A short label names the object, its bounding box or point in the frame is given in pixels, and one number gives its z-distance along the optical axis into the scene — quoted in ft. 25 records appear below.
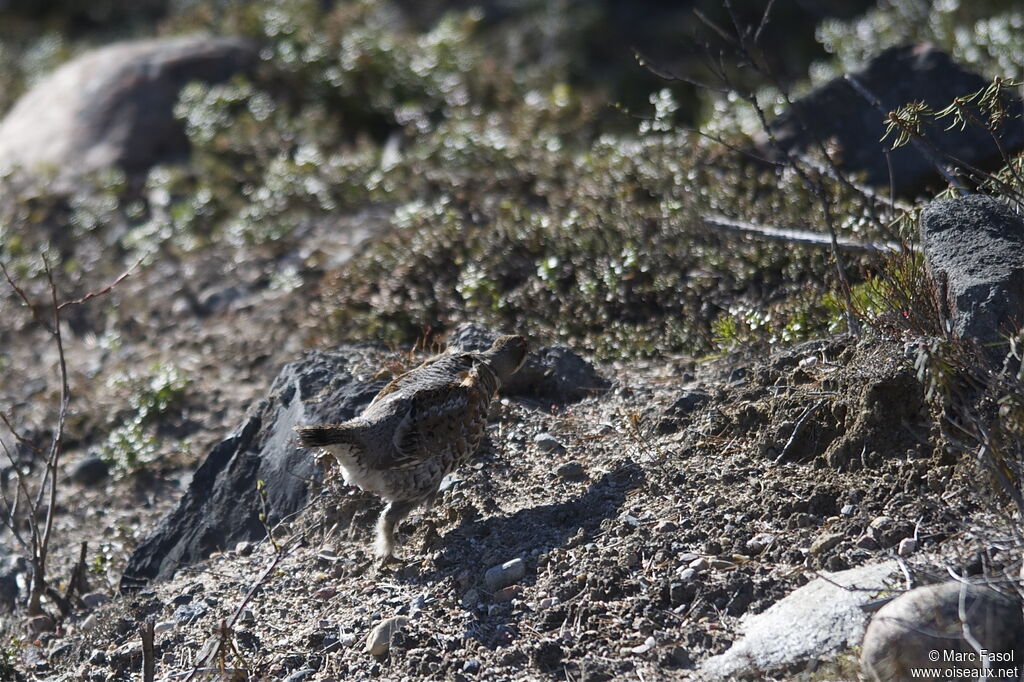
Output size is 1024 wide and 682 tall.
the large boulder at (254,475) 38.34
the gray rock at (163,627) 34.71
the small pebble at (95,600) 38.32
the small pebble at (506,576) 31.27
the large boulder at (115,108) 73.20
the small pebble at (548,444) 37.52
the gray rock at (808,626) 25.11
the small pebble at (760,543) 29.84
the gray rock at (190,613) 34.81
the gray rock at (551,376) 41.11
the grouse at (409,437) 33.24
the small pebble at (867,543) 28.40
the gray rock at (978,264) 30.09
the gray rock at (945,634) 22.47
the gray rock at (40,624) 37.47
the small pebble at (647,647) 27.66
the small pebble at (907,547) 27.50
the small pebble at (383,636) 30.30
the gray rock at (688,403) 36.73
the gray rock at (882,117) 50.08
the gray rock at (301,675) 30.50
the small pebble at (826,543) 28.78
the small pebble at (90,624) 35.99
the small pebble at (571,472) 35.68
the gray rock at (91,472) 47.52
